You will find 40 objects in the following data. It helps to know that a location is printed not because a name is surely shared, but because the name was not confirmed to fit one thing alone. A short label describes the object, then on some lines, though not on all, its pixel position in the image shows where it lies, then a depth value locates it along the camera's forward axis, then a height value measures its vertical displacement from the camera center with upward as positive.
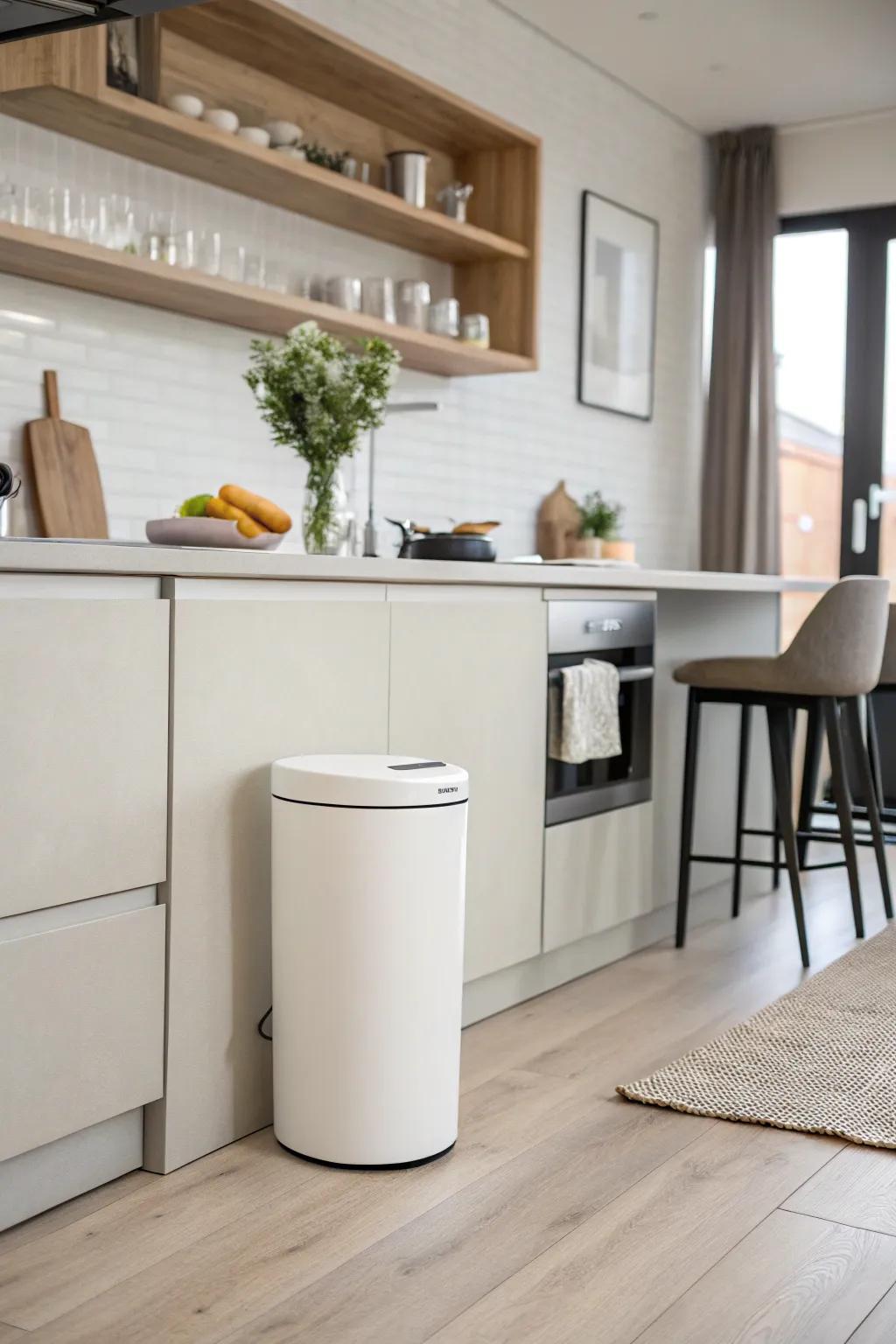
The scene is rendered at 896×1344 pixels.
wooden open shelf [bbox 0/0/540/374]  3.21 +1.14
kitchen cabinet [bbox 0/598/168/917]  1.89 -0.21
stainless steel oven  3.24 -0.20
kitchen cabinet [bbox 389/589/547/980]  2.73 -0.25
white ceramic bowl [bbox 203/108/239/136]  3.64 +1.21
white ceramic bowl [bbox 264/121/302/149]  3.90 +1.26
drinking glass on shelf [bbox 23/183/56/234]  3.16 +0.85
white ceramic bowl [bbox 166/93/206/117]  3.54 +1.21
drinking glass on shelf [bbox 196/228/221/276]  3.59 +0.85
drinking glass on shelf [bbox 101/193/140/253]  3.41 +0.91
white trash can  2.15 -0.53
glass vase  2.98 +0.17
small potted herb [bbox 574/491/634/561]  5.44 +0.26
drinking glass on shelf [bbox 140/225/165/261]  3.47 +0.84
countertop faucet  3.55 +0.48
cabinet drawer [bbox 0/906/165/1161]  1.90 -0.59
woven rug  2.49 -0.87
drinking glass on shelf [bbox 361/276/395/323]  4.19 +0.88
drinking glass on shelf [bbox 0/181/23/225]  3.12 +0.84
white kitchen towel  3.21 -0.25
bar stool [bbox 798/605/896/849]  4.39 -0.43
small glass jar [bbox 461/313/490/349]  4.58 +0.87
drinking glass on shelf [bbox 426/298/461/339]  4.43 +0.87
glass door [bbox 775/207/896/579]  6.31 +1.12
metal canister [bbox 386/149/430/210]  4.36 +1.29
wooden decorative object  5.43 +0.30
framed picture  5.71 +1.21
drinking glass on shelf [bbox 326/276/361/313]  4.08 +0.87
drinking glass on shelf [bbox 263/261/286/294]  4.08 +0.91
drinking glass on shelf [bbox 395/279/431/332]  4.30 +0.89
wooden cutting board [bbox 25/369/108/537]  3.38 +0.28
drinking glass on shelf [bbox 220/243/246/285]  3.86 +0.90
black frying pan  3.00 +0.11
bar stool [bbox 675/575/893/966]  3.61 -0.19
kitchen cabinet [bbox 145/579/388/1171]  2.17 -0.34
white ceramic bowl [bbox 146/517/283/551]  2.52 +0.11
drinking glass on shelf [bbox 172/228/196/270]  3.51 +0.84
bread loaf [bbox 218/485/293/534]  2.69 +0.17
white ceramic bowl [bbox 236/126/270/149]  3.74 +1.20
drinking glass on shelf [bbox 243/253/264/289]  3.79 +0.86
